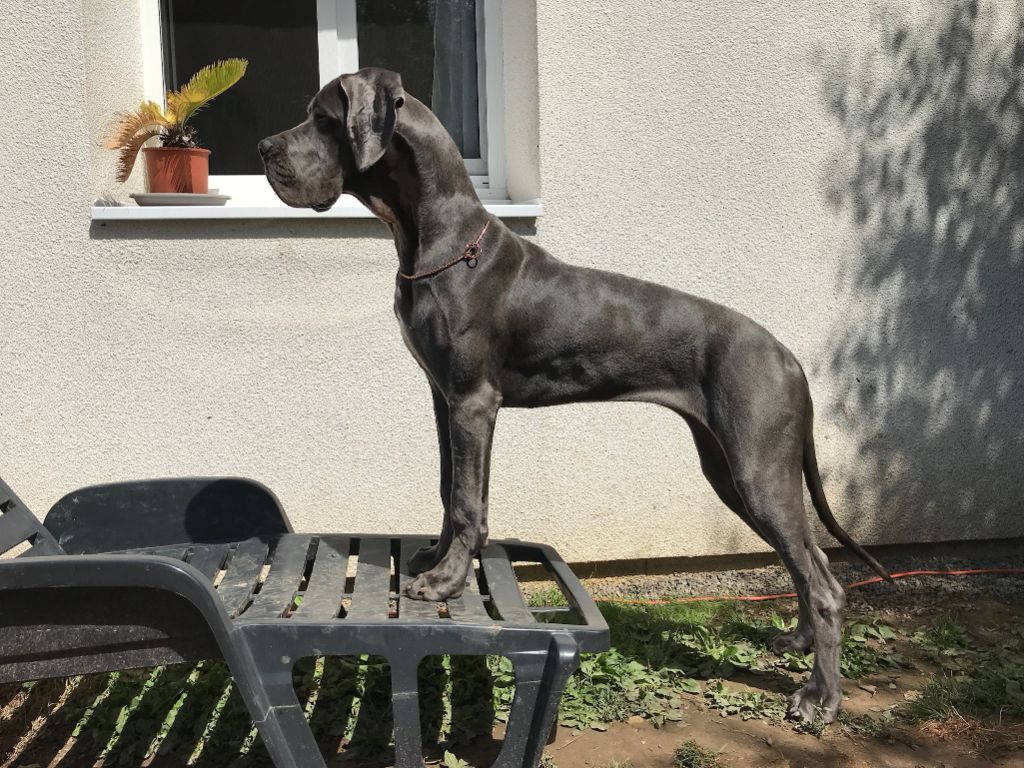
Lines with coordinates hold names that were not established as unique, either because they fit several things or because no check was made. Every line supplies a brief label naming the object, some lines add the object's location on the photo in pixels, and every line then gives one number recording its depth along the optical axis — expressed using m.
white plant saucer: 4.26
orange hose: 4.54
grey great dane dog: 2.86
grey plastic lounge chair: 2.35
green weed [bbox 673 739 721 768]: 3.10
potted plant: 4.21
